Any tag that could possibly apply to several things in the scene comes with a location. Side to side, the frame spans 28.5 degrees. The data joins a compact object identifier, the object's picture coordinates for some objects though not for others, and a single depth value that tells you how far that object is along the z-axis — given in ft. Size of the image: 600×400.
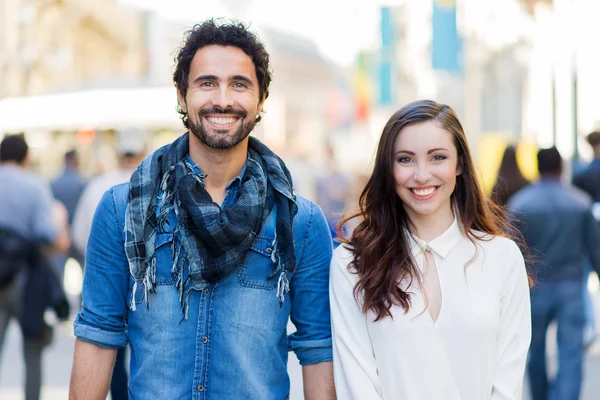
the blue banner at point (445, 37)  80.74
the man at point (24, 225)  24.27
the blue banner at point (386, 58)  127.65
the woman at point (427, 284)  12.19
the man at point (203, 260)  12.03
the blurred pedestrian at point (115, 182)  23.67
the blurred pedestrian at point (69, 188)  44.27
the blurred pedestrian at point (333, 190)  51.65
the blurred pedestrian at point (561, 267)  25.52
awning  51.39
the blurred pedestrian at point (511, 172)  28.76
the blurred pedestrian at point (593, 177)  34.47
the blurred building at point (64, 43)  107.96
